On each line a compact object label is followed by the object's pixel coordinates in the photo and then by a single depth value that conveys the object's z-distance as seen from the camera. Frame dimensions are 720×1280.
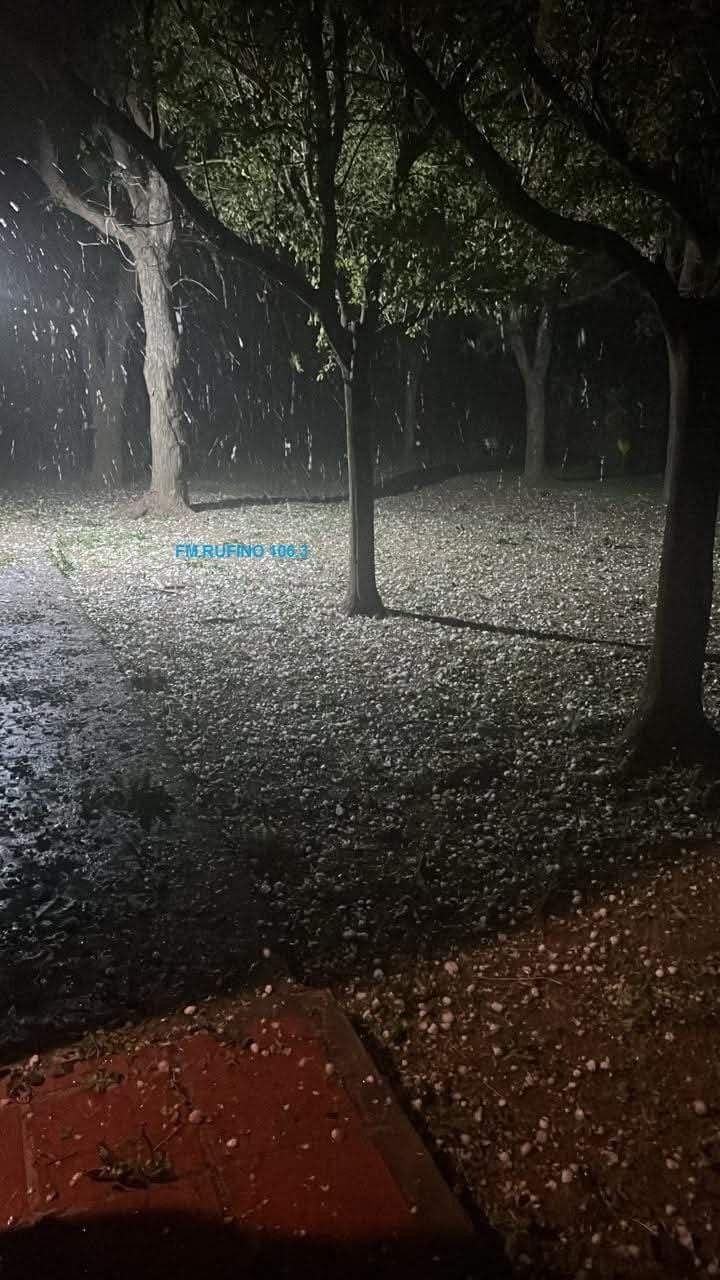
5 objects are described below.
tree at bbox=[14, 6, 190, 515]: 15.36
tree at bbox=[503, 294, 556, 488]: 17.77
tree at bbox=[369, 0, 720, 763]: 4.64
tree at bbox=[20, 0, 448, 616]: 6.36
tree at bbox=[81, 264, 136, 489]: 20.48
